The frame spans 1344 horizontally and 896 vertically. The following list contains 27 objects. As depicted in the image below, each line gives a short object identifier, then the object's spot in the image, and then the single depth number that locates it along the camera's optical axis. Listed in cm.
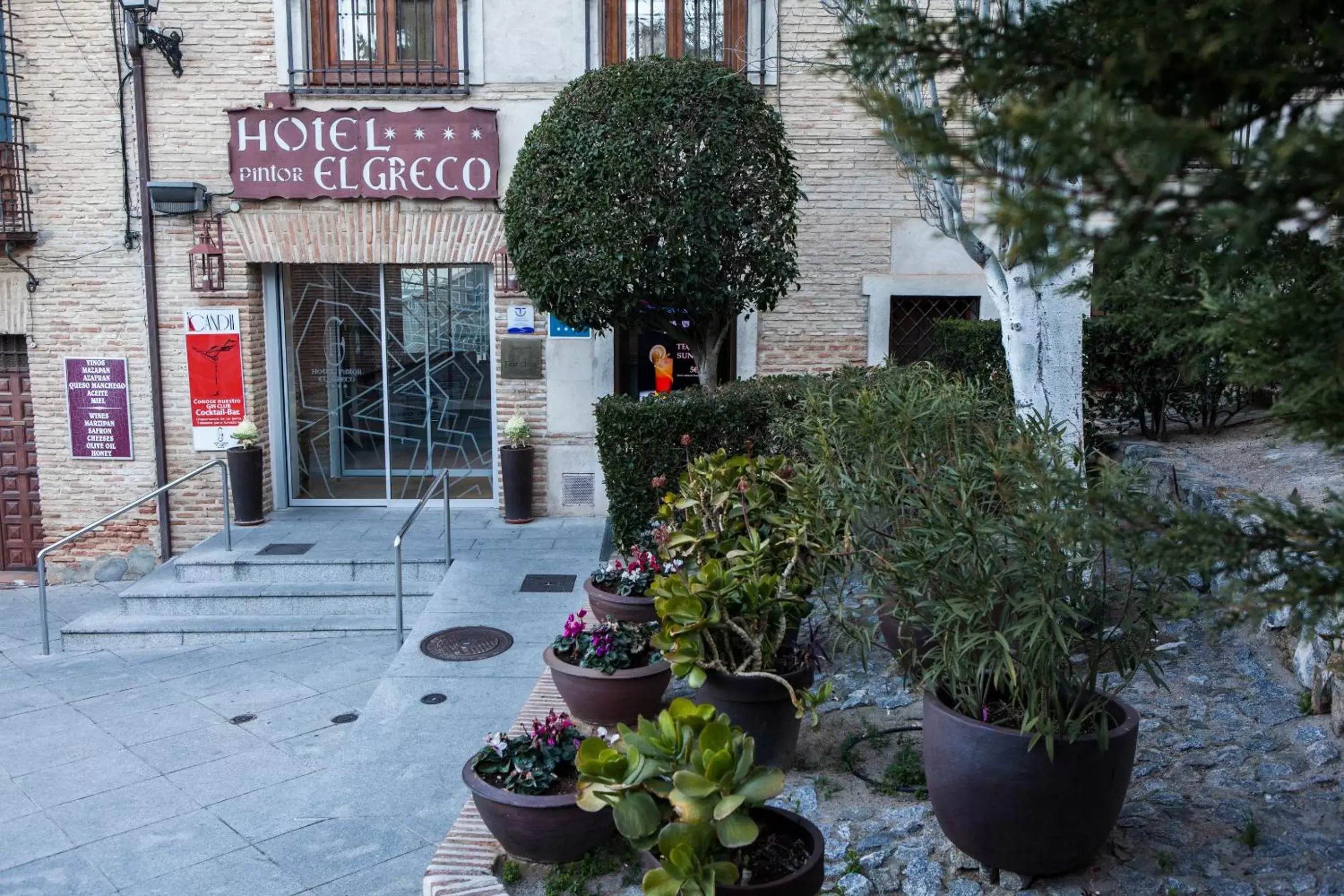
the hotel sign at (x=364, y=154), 963
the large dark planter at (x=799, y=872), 305
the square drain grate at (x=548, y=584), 789
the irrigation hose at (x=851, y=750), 437
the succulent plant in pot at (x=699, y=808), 296
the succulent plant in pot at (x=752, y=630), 429
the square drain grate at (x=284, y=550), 895
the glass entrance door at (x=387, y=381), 1035
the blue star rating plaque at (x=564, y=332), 988
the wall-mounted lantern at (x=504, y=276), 981
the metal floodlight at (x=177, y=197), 957
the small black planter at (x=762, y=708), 438
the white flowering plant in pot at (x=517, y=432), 988
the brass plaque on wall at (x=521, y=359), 1004
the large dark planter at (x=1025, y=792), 326
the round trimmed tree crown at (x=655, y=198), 754
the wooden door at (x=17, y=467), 1055
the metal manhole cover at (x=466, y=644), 659
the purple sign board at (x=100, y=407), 1011
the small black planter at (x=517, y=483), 991
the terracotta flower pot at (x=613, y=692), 487
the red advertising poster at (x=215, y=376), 998
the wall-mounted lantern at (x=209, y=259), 977
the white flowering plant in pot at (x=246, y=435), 979
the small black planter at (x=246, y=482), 974
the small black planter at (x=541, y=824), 382
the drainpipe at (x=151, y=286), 966
